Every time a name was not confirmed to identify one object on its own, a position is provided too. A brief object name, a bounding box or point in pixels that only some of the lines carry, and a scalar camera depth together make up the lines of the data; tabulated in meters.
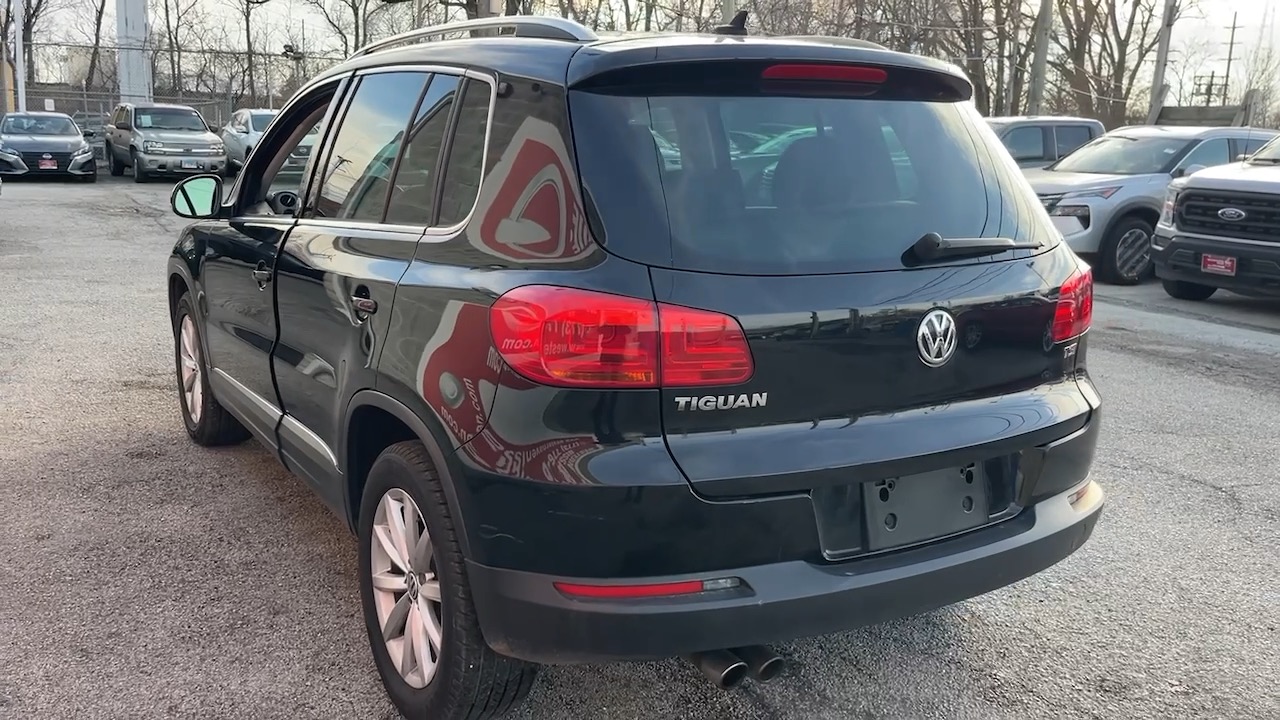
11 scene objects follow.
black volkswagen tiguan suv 2.25
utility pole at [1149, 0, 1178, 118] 31.98
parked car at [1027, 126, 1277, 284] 11.62
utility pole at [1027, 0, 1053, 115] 24.81
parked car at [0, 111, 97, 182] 21.33
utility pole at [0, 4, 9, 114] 31.55
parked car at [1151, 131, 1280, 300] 9.05
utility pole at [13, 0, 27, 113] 28.69
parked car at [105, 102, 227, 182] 22.28
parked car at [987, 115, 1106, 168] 14.70
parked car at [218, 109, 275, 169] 23.27
